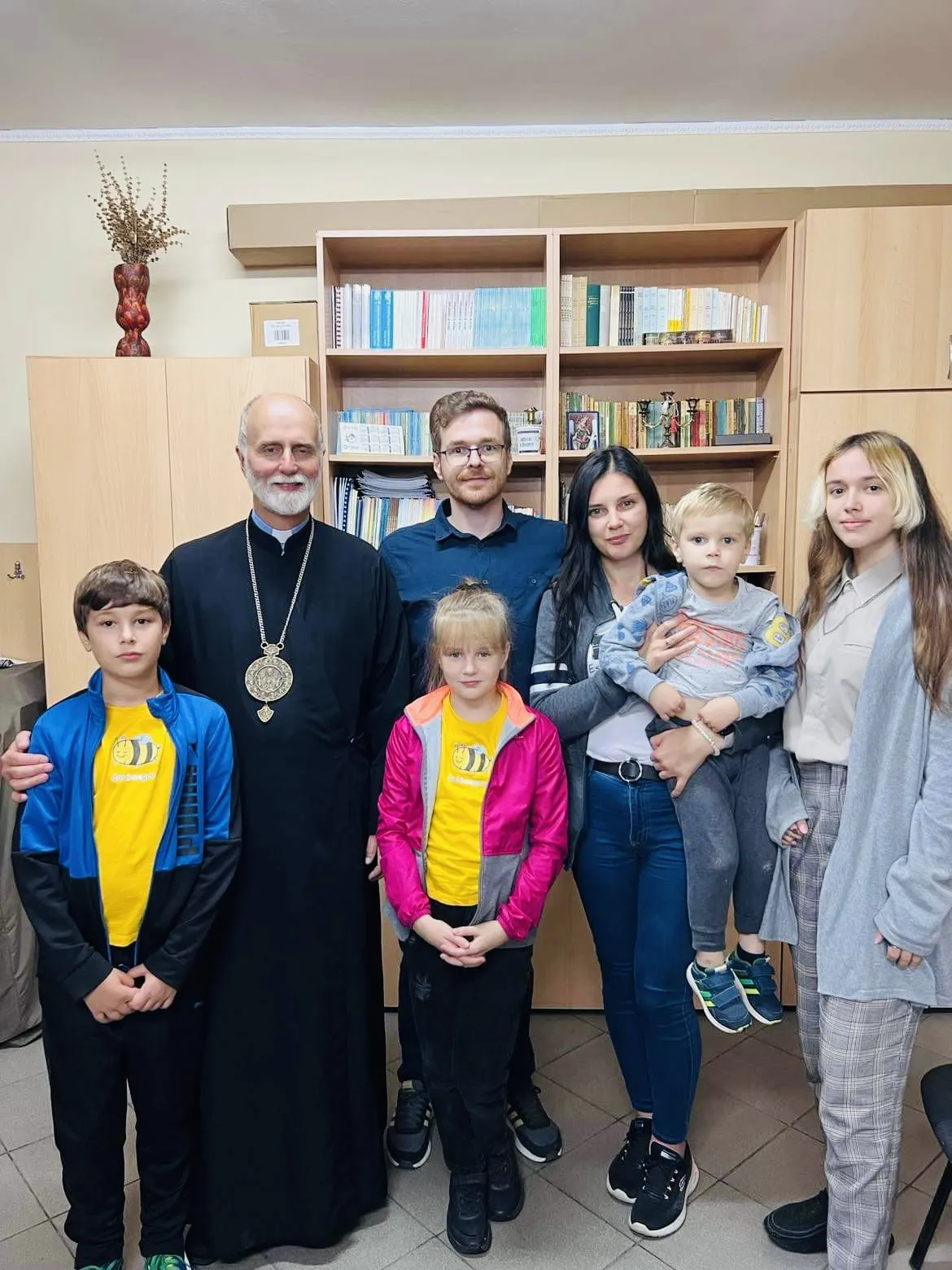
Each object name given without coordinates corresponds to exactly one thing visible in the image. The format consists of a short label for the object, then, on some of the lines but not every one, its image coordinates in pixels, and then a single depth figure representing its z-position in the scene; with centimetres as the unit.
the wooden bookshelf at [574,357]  272
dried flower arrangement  285
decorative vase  285
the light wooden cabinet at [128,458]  261
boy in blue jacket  153
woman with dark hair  174
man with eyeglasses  193
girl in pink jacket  165
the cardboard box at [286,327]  290
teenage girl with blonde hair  139
